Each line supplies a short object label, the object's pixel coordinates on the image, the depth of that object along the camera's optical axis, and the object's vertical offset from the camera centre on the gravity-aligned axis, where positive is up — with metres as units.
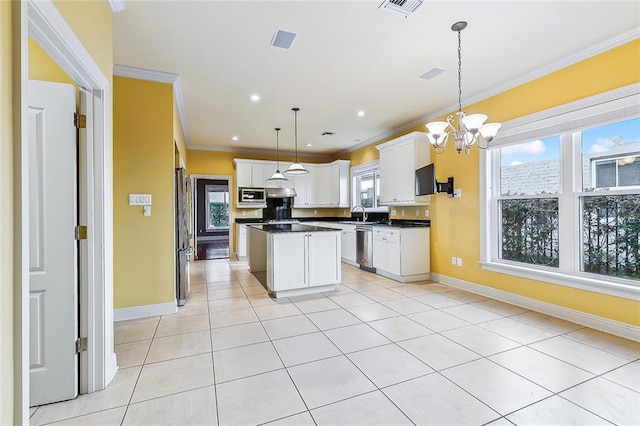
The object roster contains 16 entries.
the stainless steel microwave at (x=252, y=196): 7.09 +0.48
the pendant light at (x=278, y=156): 5.75 +1.57
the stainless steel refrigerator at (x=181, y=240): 3.64 -0.31
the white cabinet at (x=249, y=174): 7.04 +1.02
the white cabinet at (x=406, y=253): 4.77 -0.68
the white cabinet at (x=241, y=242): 6.86 -0.63
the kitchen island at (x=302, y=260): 3.92 -0.64
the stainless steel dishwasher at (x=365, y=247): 5.57 -0.66
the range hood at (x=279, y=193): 7.35 +0.55
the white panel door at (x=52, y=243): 1.75 -0.15
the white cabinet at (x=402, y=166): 4.84 +0.83
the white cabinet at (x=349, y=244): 6.17 -0.66
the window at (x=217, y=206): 11.28 +0.38
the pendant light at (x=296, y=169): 5.11 +0.80
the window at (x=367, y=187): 6.74 +0.66
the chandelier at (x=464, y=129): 2.51 +0.76
